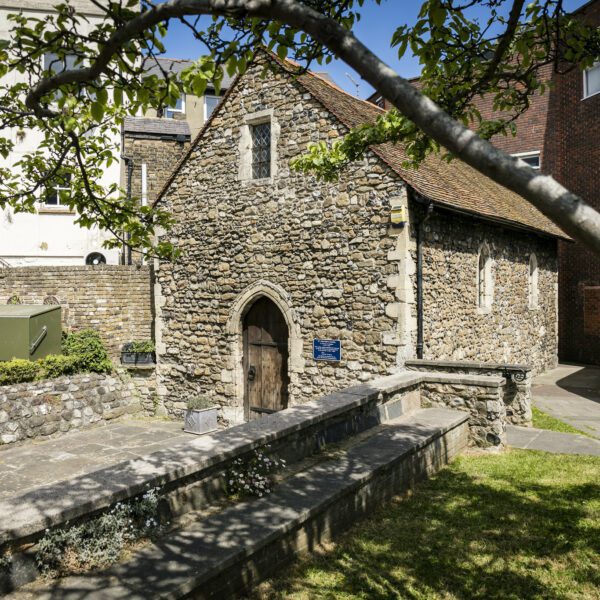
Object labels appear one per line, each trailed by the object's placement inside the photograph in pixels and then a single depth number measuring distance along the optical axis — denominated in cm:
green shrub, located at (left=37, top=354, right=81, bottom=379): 1068
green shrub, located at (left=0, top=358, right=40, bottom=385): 990
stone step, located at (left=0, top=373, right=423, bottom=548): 324
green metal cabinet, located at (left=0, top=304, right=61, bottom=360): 1159
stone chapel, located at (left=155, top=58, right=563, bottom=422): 941
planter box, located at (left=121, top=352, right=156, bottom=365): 1302
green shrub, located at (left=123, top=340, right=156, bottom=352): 1380
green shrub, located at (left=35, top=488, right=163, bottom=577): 314
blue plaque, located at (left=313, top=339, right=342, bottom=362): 981
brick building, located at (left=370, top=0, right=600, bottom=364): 1791
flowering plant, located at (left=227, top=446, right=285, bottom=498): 443
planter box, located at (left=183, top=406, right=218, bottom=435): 1104
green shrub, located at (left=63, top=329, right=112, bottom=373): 1173
